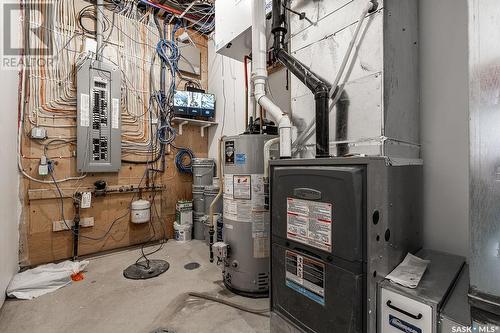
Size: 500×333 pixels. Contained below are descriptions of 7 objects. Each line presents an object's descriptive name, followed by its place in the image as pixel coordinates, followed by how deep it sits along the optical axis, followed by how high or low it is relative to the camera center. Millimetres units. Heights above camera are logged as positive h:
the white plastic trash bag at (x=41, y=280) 1906 -978
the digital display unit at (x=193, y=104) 3303 +929
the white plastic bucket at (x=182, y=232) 3281 -921
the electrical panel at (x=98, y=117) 2660 +599
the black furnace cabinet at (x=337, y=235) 933 -311
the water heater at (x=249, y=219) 1882 -420
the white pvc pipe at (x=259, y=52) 1701 +846
